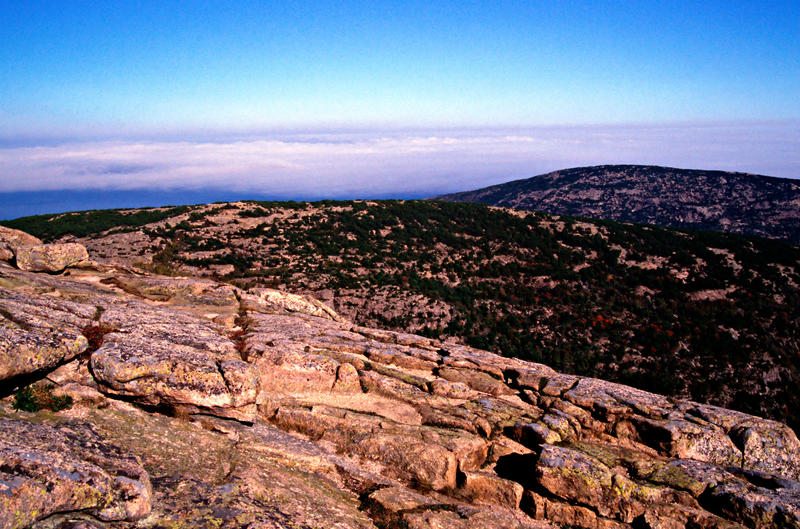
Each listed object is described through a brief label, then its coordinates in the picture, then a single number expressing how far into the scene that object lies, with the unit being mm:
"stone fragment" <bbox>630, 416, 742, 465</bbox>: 13125
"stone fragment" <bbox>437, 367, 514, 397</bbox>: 15758
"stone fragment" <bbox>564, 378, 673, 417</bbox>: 14570
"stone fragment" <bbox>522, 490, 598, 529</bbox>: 10531
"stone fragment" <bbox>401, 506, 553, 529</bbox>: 8883
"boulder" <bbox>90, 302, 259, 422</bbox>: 10258
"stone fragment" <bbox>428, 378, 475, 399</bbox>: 14805
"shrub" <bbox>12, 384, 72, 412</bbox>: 8648
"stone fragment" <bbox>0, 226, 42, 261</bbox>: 19911
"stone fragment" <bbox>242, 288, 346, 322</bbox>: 21894
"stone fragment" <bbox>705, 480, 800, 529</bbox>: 10172
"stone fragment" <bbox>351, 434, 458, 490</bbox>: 10805
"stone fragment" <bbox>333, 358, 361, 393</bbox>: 14055
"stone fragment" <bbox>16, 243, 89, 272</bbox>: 18953
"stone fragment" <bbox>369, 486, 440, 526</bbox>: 8898
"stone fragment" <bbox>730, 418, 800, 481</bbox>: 13141
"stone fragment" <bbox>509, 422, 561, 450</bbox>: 12625
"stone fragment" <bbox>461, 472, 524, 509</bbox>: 10734
